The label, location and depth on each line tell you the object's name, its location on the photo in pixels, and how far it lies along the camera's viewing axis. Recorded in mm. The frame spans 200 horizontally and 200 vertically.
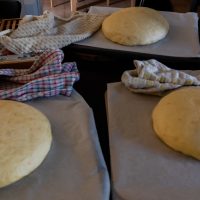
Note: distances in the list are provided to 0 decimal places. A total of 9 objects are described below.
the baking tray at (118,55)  1038
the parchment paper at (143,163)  588
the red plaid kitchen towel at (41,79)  805
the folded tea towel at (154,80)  834
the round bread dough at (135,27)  1091
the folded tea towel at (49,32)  1034
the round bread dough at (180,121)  663
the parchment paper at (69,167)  579
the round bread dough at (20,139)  588
